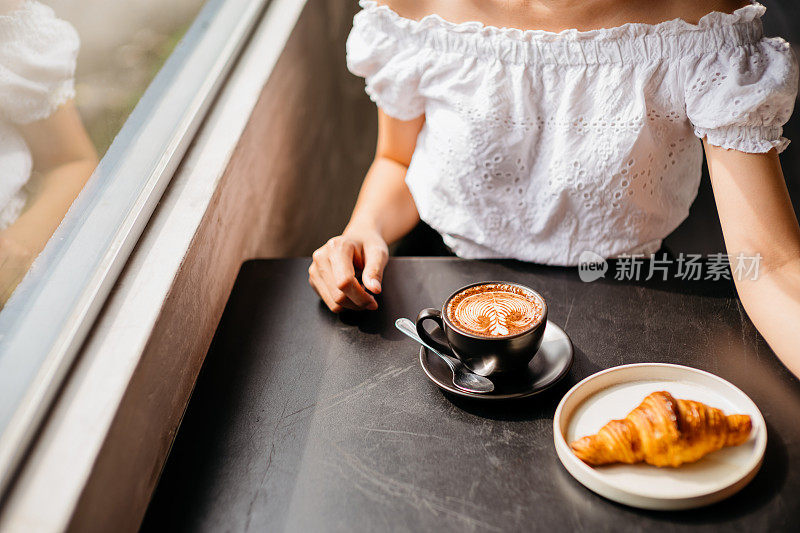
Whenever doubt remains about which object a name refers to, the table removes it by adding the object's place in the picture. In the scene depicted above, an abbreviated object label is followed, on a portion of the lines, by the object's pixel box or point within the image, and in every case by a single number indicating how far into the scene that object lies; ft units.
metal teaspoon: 2.84
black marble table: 2.37
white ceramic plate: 2.27
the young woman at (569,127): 3.41
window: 2.64
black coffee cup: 2.72
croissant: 2.35
